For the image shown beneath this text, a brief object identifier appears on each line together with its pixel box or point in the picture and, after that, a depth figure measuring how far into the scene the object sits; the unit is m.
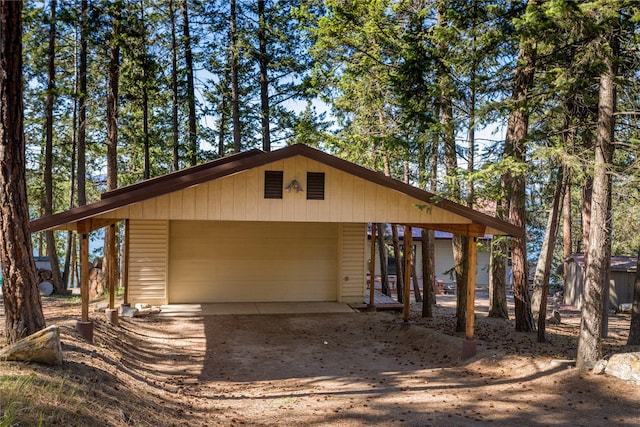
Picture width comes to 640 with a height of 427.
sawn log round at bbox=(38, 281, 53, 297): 16.22
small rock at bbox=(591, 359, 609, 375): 7.37
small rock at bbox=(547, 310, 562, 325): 14.13
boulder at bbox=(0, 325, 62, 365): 5.45
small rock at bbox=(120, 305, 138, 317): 11.97
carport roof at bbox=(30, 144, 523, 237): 8.04
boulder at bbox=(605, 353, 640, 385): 6.98
